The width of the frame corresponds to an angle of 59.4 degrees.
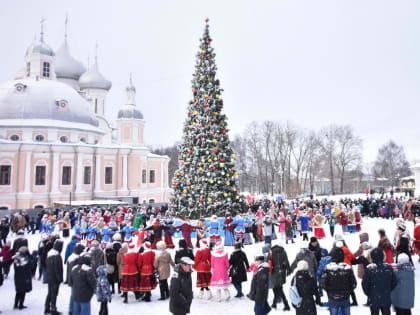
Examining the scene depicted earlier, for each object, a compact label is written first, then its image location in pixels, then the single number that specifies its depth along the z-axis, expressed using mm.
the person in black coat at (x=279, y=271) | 8000
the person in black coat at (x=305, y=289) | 6020
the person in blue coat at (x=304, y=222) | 16297
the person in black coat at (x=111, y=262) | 9086
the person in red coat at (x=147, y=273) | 8602
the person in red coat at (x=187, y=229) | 14461
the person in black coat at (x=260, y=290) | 6723
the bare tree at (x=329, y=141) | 56031
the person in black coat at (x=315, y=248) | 8797
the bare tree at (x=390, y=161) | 68000
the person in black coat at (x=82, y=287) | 6785
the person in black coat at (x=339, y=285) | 6059
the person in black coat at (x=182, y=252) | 9250
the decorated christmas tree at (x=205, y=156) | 17812
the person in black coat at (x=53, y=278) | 7766
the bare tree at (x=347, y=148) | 55688
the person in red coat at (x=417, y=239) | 11087
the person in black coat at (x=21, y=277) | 8227
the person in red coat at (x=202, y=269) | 8859
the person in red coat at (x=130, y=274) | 8578
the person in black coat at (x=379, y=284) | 6180
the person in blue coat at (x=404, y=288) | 6301
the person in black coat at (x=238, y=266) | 8586
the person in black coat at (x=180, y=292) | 6031
